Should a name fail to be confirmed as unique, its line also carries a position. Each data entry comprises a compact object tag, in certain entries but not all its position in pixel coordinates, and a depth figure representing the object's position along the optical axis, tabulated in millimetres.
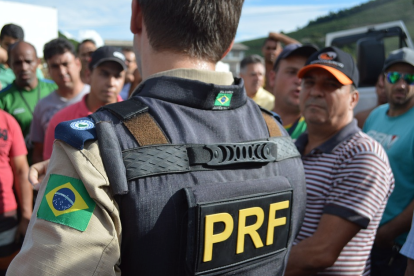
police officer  970
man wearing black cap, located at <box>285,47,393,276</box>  1911
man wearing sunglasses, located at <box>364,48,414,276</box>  2664
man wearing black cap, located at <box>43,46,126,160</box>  3234
